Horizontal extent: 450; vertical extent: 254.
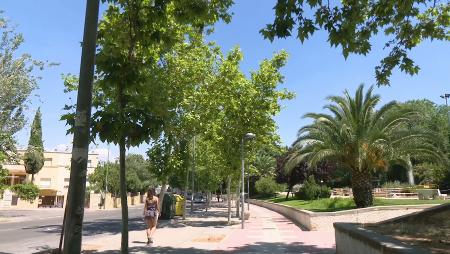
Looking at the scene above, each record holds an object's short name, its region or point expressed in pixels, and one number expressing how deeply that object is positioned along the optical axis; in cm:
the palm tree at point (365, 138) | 2281
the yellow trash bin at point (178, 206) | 3619
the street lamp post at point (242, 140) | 2267
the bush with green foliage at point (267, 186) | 6700
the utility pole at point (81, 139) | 500
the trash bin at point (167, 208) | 3058
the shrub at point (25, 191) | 3956
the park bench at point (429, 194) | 3351
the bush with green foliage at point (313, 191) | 4250
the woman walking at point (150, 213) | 1488
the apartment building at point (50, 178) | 6373
